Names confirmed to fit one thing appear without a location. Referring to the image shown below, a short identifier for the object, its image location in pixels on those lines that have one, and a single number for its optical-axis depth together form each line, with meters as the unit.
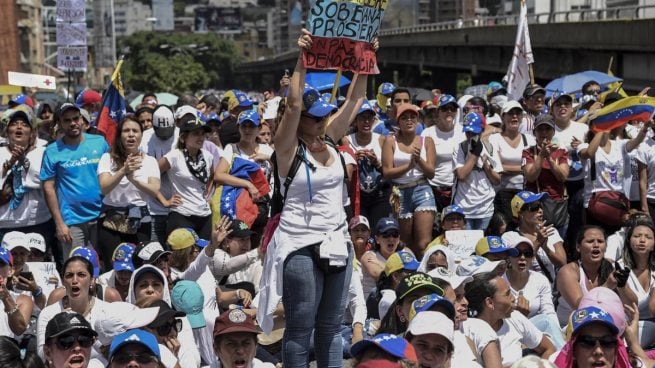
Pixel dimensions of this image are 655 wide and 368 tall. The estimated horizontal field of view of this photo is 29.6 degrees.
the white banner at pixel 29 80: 16.47
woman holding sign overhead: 6.35
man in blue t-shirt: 9.80
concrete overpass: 27.09
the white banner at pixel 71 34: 18.28
